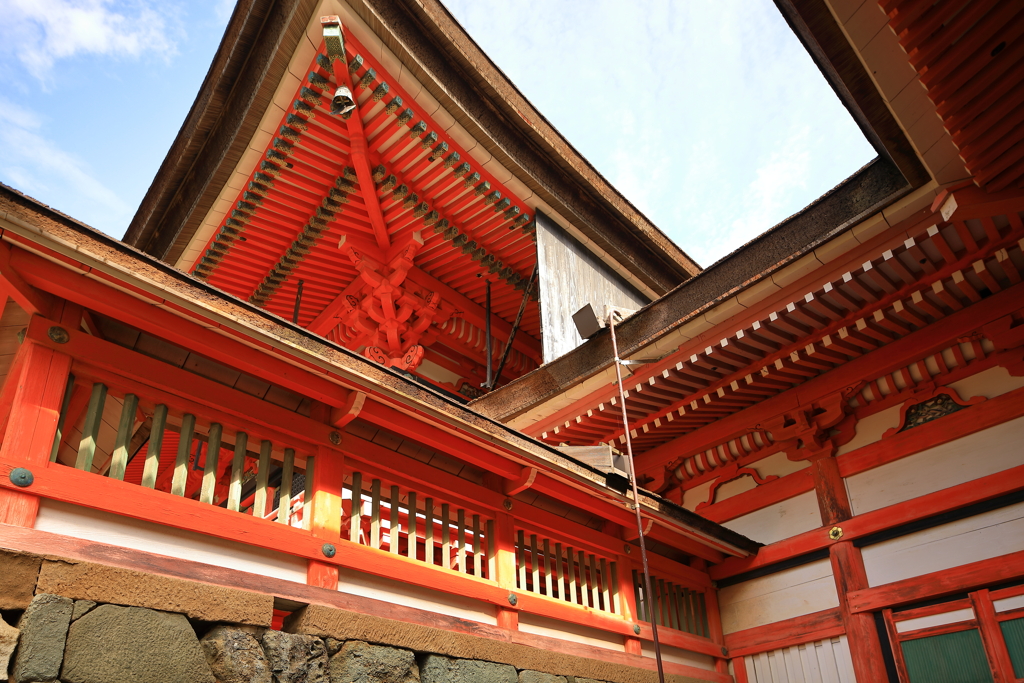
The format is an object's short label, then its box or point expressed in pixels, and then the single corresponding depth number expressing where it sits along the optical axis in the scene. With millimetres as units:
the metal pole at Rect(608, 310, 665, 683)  3493
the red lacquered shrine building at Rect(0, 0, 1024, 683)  3613
